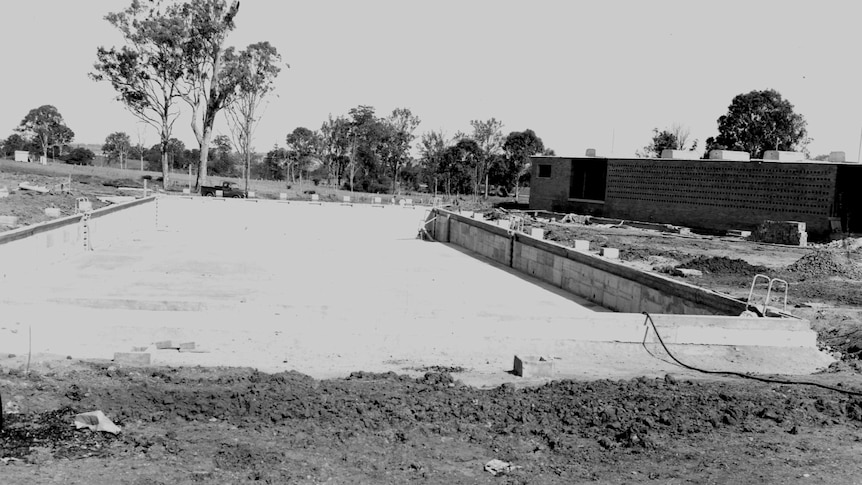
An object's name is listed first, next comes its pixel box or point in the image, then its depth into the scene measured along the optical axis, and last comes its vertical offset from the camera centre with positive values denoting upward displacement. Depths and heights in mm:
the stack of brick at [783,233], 27172 -1277
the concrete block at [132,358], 8992 -2275
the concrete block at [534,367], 9148 -2165
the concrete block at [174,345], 9891 -2312
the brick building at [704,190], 28938 +90
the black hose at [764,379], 8539 -2179
